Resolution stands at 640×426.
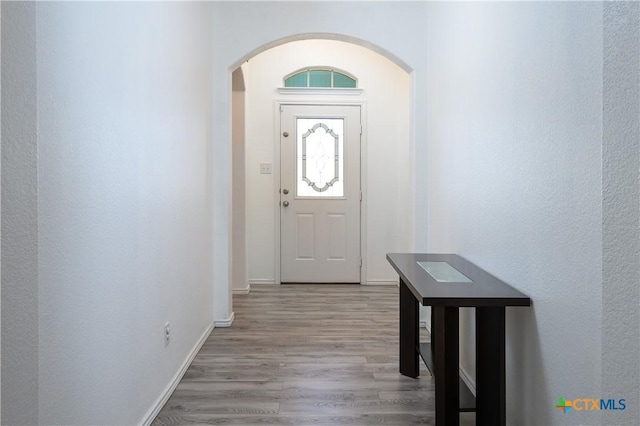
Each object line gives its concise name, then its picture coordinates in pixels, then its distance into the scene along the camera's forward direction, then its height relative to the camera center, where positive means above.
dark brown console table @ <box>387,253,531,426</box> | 1.61 -0.54
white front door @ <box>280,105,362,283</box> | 5.07 +0.02
